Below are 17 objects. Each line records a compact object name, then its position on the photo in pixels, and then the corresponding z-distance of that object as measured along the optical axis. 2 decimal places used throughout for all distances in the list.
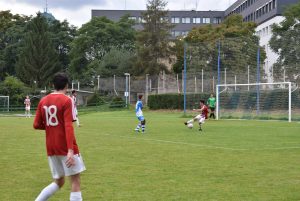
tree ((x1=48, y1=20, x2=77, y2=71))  96.56
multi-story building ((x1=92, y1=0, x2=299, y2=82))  79.00
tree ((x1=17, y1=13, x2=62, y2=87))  84.19
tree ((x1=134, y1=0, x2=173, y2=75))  76.56
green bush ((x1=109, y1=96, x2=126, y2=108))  60.72
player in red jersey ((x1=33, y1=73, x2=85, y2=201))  6.64
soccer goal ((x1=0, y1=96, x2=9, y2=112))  63.28
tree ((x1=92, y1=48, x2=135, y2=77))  81.75
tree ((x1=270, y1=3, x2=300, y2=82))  37.22
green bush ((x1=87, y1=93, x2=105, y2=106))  63.72
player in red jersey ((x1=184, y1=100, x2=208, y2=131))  24.66
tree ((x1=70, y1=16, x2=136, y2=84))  89.19
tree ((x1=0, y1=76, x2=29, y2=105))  66.69
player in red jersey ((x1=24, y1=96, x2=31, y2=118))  46.16
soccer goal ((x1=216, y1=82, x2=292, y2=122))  34.94
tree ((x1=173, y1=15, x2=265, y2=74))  41.00
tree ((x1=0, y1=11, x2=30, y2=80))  93.25
